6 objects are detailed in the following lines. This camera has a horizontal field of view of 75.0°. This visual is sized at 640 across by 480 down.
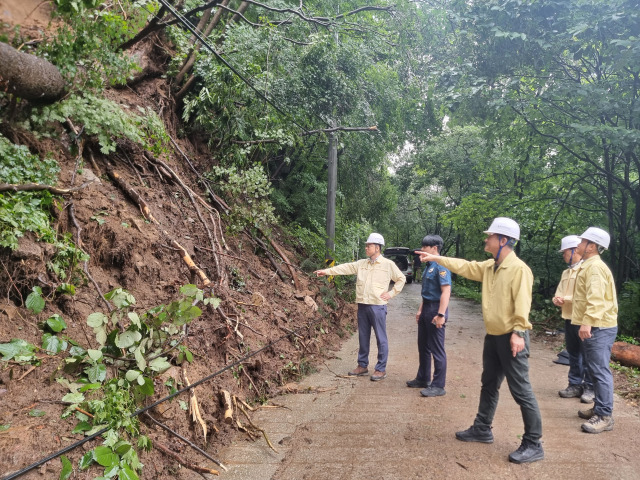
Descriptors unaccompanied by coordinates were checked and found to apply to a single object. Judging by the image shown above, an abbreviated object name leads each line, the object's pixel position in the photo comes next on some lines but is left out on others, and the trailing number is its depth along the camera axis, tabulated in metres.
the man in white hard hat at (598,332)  4.26
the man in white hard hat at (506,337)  3.55
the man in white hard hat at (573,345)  5.30
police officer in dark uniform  5.28
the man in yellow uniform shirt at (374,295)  5.98
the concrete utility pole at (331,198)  11.63
